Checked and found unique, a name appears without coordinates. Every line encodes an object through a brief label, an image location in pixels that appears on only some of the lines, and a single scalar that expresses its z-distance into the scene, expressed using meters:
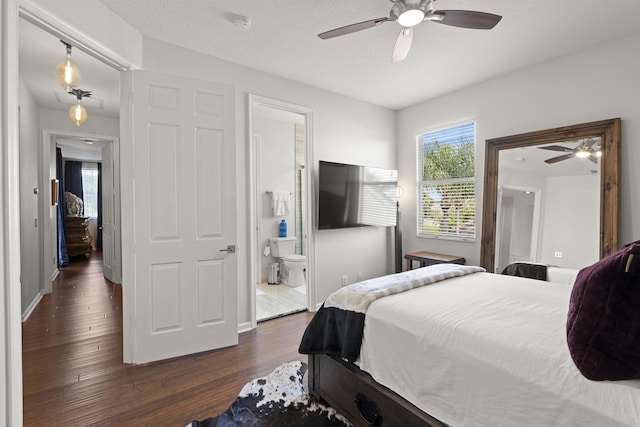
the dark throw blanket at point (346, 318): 1.74
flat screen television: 3.74
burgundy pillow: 0.98
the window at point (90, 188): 8.70
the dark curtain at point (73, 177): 8.27
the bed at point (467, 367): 1.00
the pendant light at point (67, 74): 2.51
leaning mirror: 2.73
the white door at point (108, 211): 5.21
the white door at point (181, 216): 2.52
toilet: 4.84
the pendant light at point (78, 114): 3.38
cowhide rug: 1.81
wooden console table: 3.71
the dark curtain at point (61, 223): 6.48
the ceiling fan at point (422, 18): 1.96
